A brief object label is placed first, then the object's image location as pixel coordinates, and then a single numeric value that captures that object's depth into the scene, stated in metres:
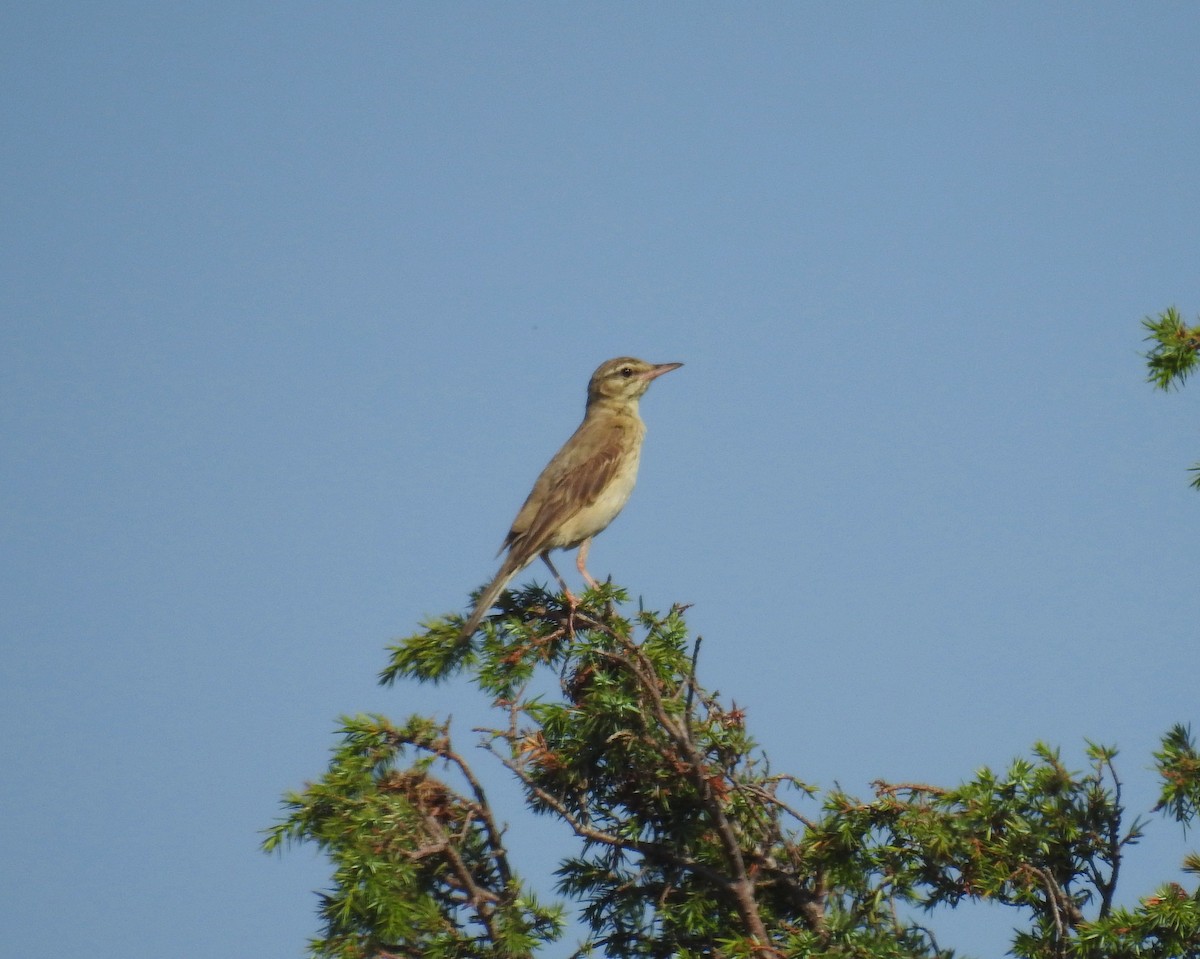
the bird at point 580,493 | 20.70
